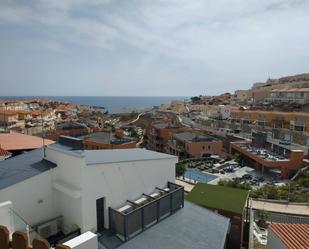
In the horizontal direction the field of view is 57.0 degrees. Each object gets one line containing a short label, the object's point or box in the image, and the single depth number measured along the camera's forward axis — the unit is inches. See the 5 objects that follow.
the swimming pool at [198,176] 1725.5
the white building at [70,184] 327.3
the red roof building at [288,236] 376.2
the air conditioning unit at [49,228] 333.7
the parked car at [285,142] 2113.4
